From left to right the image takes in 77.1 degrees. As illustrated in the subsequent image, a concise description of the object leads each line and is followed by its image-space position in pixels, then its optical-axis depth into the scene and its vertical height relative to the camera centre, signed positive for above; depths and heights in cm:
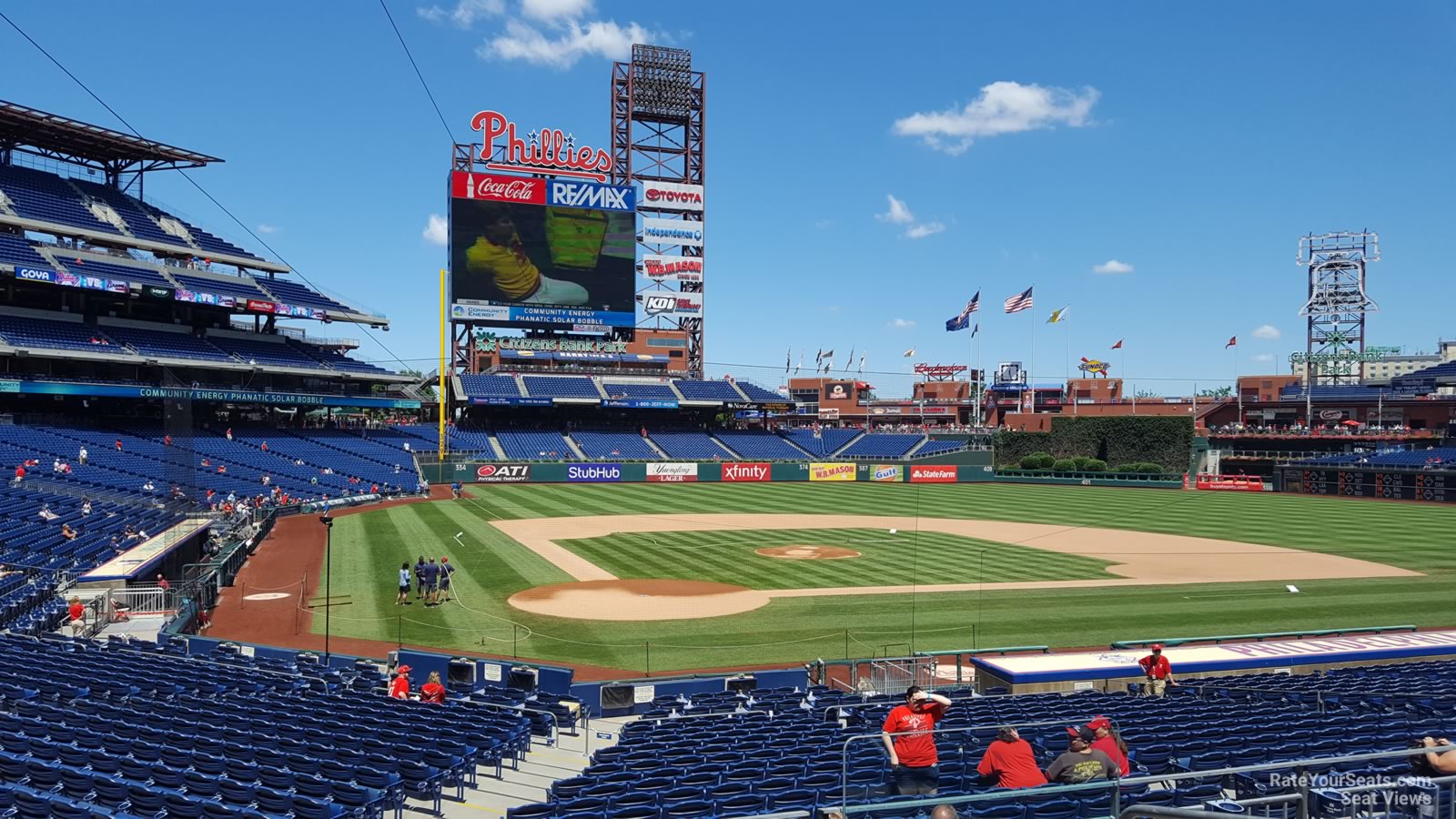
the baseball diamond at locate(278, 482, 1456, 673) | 2364 -580
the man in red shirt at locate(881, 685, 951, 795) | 815 -314
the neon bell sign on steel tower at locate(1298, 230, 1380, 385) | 10419 +1281
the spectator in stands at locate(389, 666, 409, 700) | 1496 -467
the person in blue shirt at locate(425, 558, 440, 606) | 2650 -511
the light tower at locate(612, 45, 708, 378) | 8625 +2861
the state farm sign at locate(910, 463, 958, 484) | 7625 -536
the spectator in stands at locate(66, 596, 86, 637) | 1977 -476
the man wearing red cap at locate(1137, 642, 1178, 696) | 1602 -458
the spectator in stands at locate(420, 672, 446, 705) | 1473 -466
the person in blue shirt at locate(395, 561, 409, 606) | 2608 -524
